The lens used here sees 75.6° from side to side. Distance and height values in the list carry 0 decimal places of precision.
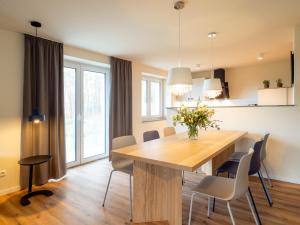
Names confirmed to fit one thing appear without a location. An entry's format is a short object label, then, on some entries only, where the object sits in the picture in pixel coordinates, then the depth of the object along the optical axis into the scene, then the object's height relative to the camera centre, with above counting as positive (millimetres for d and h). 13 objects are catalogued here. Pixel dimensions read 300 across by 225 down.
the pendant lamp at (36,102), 2720 +146
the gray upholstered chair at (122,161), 2381 -655
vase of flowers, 2521 -84
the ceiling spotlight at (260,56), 4451 +1289
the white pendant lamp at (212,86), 3193 +406
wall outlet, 2795 -897
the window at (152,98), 5926 +413
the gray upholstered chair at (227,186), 1595 -720
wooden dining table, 1711 -605
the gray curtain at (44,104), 2986 +110
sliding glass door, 3971 -41
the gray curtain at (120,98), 4352 +295
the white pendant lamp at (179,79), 2355 +398
